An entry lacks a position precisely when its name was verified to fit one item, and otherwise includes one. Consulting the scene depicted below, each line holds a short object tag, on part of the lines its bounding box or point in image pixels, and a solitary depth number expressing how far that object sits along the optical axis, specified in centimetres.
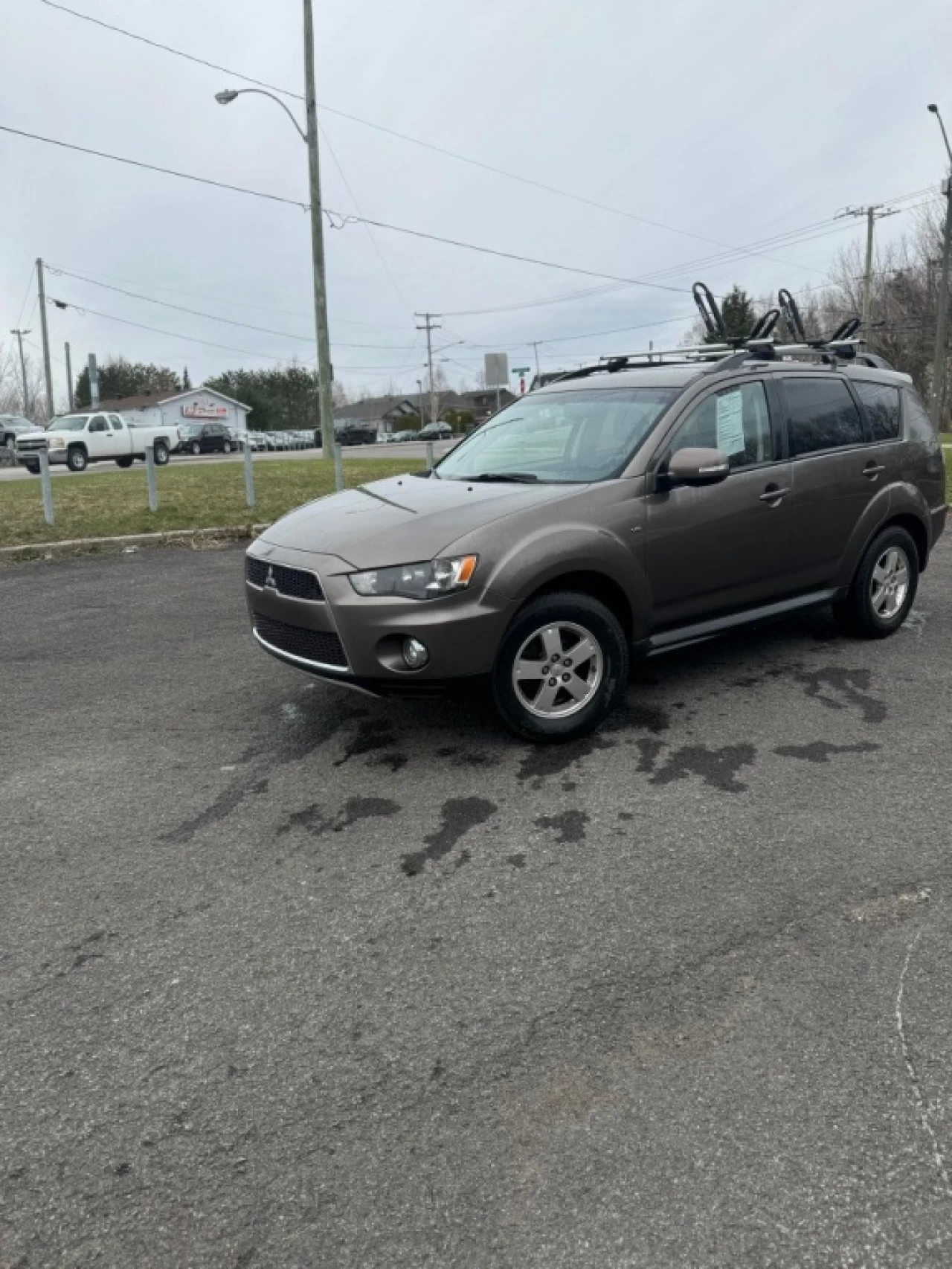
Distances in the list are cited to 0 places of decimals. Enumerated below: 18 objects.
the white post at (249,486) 1333
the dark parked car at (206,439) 4441
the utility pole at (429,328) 9006
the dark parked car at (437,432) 5907
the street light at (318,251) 2311
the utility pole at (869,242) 4572
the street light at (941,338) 2798
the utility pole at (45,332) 4759
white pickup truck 2852
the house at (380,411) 11394
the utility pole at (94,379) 4262
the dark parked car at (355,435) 6025
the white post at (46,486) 1131
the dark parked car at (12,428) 3731
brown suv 415
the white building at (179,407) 7362
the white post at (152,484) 1257
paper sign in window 515
